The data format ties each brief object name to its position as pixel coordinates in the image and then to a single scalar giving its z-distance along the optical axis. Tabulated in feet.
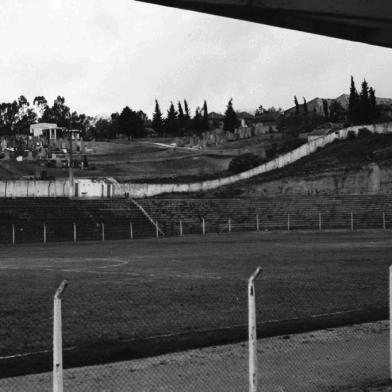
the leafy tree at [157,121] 645.10
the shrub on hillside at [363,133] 411.81
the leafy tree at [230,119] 617.62
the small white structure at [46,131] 622.95
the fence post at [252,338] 29.11
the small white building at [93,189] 280.51
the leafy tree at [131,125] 612.70
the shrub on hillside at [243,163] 382.94
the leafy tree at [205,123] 616.39
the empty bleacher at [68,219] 206.29
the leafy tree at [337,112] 544.13
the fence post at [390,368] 35.83
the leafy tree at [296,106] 604.90
